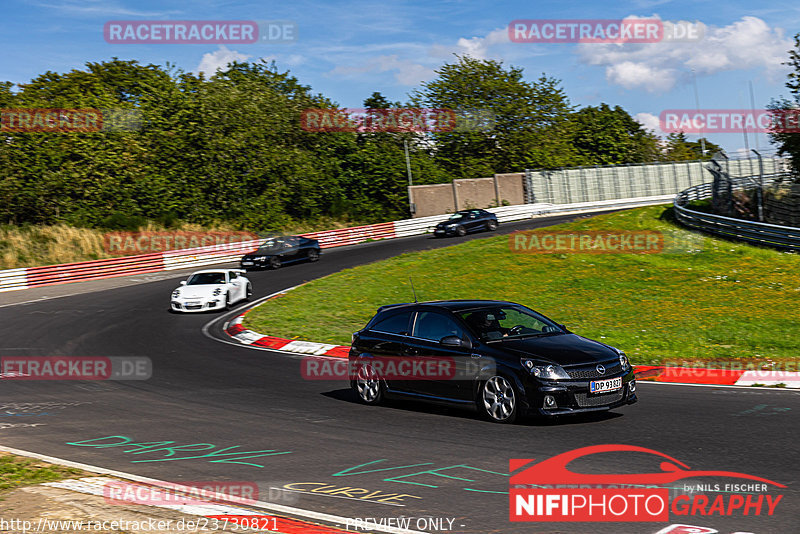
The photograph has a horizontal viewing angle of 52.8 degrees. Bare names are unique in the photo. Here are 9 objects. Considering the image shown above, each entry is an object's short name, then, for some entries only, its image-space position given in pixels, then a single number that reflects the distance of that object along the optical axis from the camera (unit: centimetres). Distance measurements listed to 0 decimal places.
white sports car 2605
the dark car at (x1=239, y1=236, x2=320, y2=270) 3647
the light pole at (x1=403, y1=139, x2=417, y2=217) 5408
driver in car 1045
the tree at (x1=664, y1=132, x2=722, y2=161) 9998
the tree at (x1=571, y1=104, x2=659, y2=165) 7812
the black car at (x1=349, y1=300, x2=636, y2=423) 948
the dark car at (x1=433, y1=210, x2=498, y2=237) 4381
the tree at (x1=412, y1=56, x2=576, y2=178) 6688
